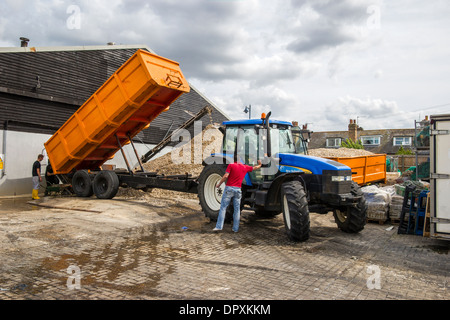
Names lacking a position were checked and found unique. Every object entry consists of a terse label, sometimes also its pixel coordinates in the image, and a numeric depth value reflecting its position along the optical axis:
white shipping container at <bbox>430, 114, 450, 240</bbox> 6.21
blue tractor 6.55
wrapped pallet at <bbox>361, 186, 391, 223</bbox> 8.84
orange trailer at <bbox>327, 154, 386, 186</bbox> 11.32
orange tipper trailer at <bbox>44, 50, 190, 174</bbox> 9.15
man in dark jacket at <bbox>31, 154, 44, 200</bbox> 11.83
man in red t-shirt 7.28
